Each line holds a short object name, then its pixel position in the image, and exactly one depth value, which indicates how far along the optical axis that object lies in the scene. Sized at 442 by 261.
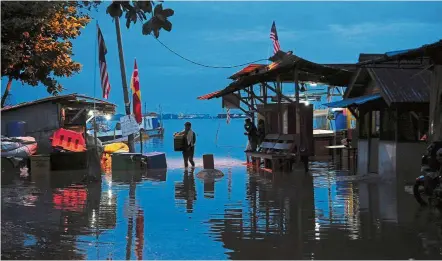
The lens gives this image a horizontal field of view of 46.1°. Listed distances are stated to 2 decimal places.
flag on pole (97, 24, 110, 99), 19.17
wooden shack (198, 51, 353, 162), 17.72
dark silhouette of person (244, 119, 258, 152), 22.19
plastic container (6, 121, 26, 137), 21.27
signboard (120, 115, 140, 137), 19.55
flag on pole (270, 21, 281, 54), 27.13
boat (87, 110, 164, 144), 49.56
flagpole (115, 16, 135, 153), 21.67
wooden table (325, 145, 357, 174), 18.41
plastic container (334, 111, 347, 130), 29.29
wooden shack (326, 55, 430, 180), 14.15
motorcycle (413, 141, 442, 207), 9.78
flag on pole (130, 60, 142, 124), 20.31
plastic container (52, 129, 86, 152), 20.12
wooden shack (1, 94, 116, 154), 21.89
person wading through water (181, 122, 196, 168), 20.28
